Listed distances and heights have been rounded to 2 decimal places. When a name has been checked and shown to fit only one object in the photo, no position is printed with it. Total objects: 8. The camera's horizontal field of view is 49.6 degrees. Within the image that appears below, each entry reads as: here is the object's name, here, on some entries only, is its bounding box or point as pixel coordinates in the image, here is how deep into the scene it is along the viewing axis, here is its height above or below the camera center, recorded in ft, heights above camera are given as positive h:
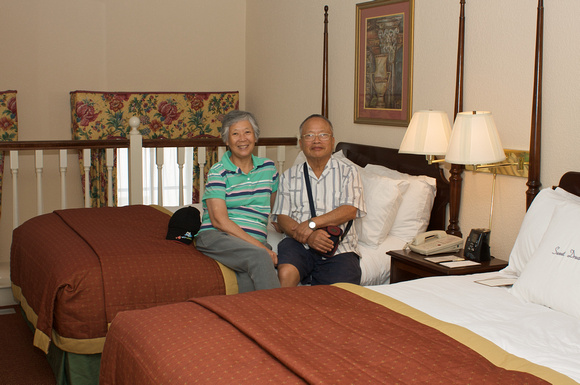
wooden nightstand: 9.21 -2.05
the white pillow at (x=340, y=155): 12.69 -0.57
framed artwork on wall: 12.28 +1.37
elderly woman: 10.25 -1.13
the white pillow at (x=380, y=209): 10.98 -1.39
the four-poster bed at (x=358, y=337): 5.13 -1.94
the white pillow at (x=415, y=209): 11.07 -1.39
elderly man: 10.23 -1.40
